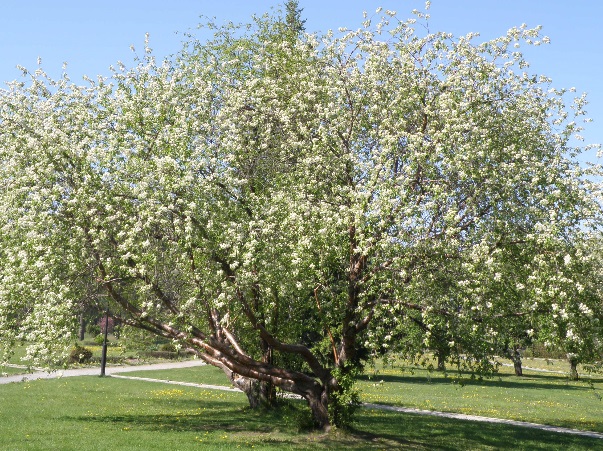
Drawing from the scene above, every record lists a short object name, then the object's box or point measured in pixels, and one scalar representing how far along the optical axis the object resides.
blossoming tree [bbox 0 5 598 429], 16.98
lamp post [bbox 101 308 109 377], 40.13
